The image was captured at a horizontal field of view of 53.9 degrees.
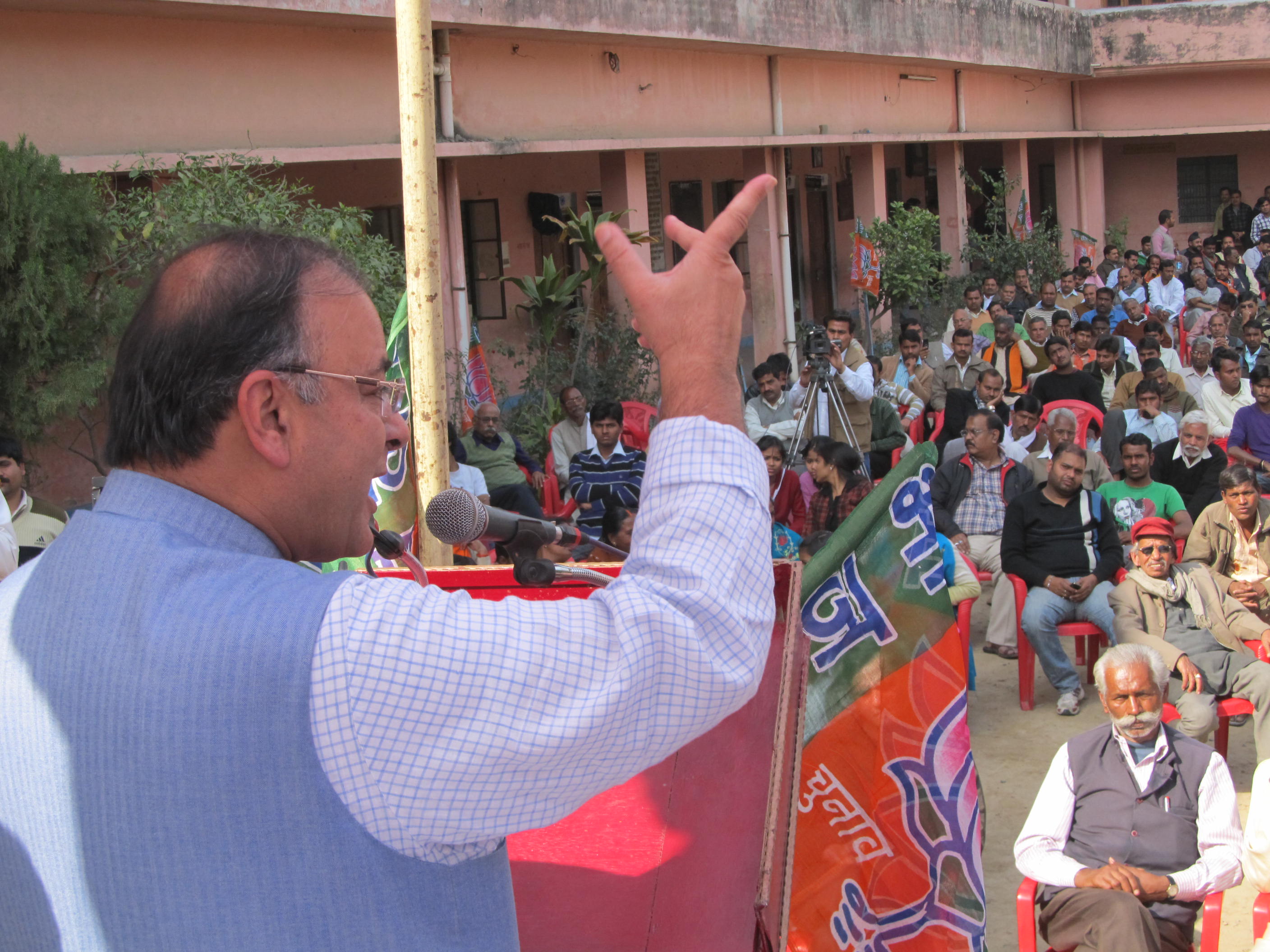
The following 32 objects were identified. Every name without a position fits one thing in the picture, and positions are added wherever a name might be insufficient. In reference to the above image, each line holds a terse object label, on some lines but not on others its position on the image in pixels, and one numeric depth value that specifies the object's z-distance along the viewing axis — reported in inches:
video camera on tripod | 316.2
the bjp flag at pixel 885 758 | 115.7
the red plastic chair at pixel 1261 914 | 132.0
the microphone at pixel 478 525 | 70.1
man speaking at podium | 37.1
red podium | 72.5
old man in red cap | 203.3
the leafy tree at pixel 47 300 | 219.1
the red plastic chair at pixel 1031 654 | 234.5
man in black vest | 135.5
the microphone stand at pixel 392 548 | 61.5
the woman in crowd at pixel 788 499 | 283.6
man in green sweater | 286.8
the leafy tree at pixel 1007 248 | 620.7
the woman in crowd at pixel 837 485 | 259.4
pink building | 277.6
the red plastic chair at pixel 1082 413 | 337.4
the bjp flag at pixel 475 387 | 323.3
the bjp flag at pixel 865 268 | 486.3
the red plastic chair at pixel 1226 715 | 197.8
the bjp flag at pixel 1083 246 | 669.9
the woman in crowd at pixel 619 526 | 234.4
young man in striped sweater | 287.0
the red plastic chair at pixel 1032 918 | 135.6
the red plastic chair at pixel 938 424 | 352.9
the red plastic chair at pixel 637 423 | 331.9
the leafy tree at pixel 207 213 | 243.6
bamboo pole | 141.9
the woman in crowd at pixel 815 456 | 263.7
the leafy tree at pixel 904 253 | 517.3
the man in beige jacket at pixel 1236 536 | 239.6
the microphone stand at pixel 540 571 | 64.0
